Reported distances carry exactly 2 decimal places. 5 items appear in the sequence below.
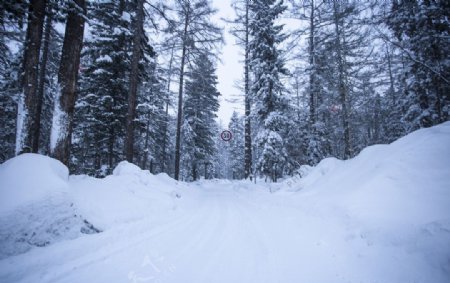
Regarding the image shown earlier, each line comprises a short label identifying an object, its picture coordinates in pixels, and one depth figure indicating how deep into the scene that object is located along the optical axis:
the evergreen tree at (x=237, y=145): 43.40
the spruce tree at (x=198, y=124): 23.72
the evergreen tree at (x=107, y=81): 10.80
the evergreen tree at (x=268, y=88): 12.80
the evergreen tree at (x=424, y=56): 8.11
